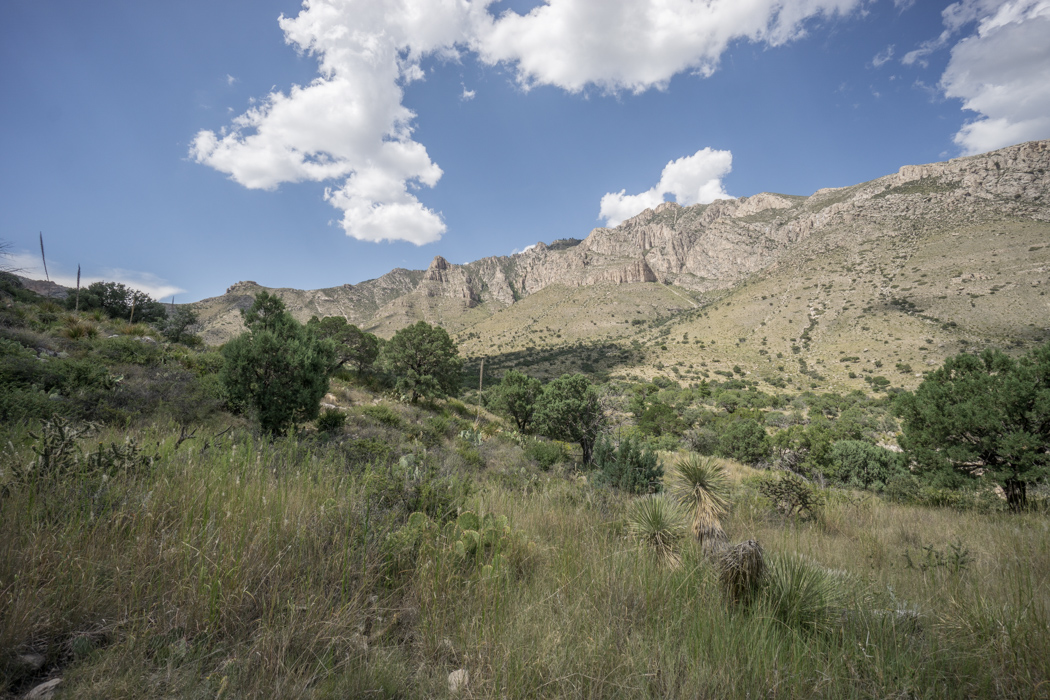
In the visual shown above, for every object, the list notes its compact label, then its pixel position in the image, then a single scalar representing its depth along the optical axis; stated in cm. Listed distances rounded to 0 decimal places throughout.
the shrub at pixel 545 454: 1298
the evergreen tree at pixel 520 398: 2358
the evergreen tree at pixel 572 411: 1781
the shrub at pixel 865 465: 1620
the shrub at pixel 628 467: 852
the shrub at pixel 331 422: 1151
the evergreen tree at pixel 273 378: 1001
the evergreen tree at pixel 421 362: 2180
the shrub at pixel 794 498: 646
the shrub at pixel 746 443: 2238
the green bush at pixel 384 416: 1423
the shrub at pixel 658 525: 315
